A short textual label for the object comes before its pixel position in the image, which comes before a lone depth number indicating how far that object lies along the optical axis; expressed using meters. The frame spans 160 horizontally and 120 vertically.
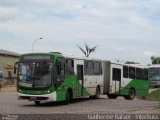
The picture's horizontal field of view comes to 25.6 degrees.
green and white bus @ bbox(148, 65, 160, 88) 44.97
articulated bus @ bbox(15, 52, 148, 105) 18.53
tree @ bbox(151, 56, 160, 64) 118.91
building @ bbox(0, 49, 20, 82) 58.16
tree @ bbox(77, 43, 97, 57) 56.71
